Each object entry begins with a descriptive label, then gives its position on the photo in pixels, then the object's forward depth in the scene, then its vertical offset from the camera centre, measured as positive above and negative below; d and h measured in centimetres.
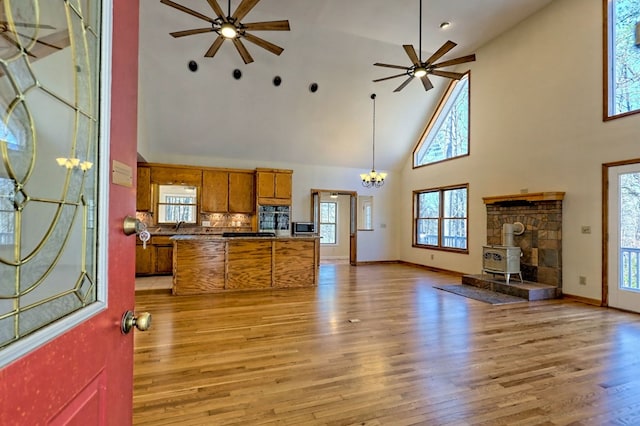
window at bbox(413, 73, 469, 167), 757 +225
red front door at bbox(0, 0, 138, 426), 55 -28
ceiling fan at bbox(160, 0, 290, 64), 351 +227
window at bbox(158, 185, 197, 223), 746 +27
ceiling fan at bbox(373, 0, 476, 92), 417 +213
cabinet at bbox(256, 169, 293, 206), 792 +75
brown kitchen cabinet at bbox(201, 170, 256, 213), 770 +59
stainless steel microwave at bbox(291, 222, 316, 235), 831 -31
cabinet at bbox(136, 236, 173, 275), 685 -93
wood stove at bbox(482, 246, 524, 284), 564 -77
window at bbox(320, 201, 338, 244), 1119 -20
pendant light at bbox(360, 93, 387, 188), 770 +101
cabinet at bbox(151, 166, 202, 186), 739 +93
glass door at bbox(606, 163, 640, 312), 451 -26
